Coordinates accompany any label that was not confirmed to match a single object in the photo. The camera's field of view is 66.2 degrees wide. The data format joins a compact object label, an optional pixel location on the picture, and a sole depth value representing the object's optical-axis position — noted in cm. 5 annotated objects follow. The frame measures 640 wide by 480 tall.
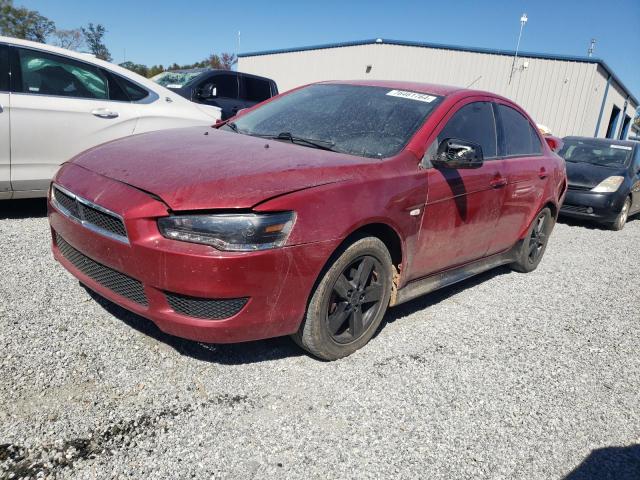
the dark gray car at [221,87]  894
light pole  2136
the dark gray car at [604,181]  845
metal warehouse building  2030
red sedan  225
